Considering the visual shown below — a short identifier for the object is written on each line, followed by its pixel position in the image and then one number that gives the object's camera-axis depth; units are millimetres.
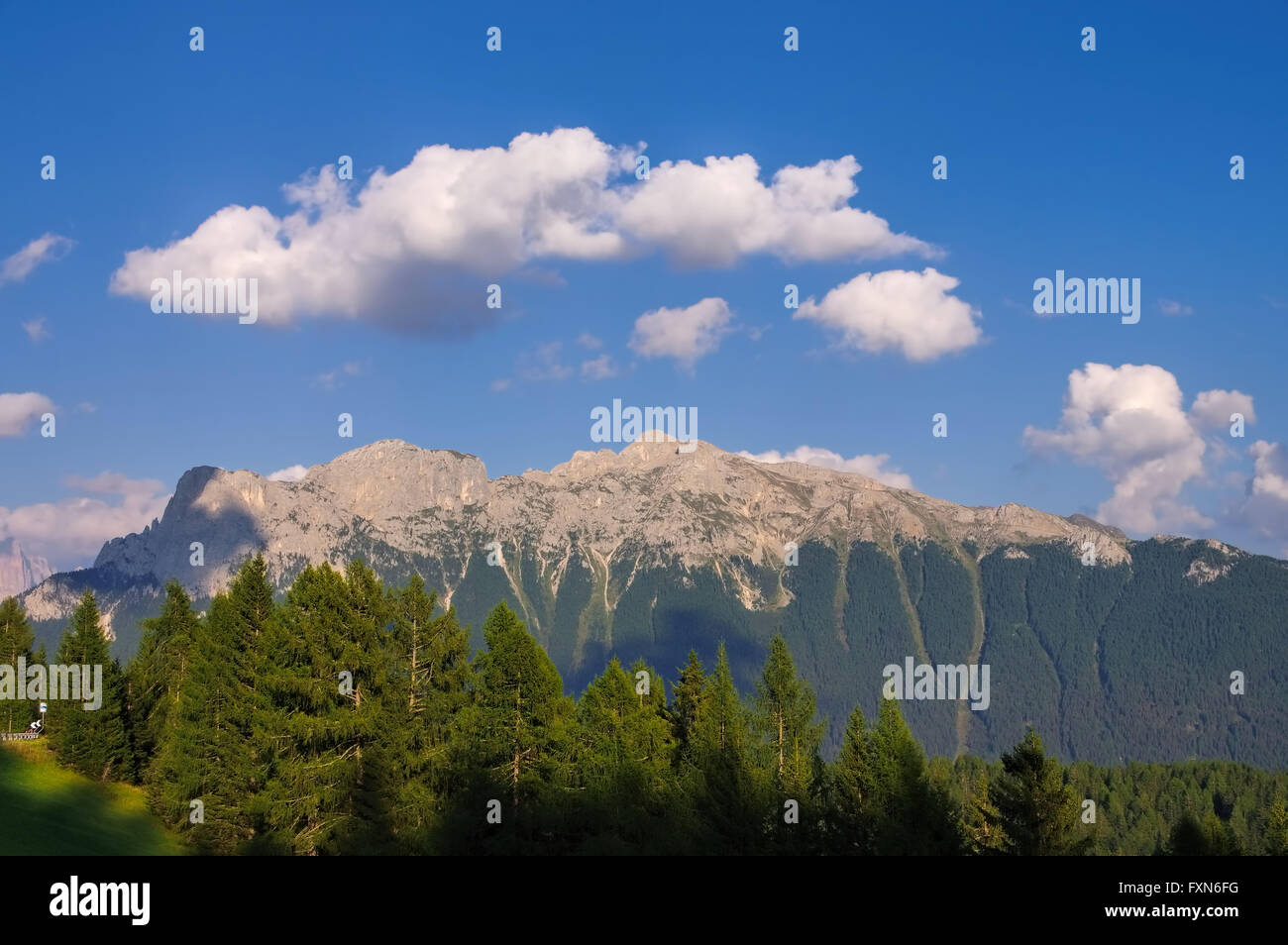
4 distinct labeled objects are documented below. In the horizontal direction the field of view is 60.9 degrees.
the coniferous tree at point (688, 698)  69250
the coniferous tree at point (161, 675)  78312
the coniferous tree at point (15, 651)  88312
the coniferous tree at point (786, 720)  62688
